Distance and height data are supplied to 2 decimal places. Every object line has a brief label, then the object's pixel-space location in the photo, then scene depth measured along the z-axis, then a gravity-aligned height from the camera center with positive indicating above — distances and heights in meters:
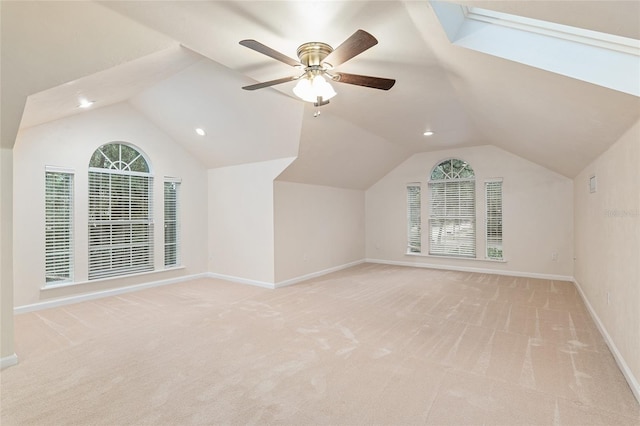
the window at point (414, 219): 7.14 -0.15
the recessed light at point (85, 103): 3.83 +1.50
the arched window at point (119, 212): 4.78 +0.06
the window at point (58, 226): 4.27 -0.15
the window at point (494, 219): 6.16 -0.13
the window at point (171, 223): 5.71 -0.16
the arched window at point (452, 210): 6.49 +0.07
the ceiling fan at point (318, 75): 2.23 +1.13
